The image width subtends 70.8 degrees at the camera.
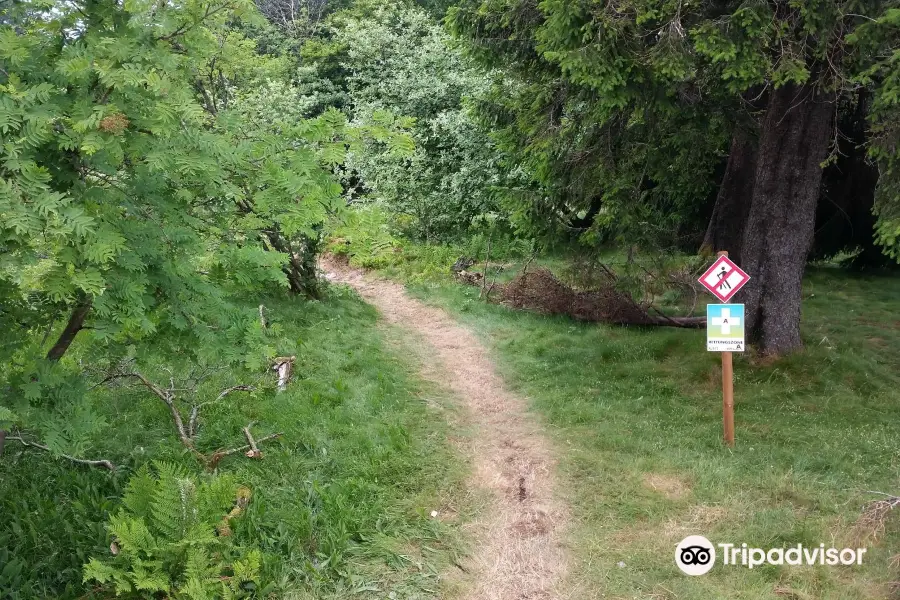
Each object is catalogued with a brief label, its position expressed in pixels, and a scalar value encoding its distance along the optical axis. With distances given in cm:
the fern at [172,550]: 457
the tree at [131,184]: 331
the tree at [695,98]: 661
